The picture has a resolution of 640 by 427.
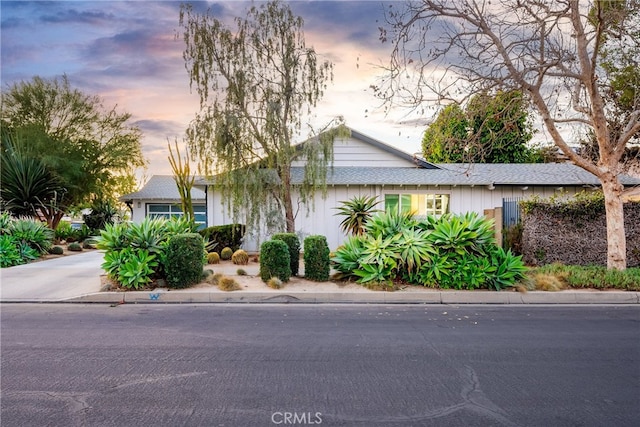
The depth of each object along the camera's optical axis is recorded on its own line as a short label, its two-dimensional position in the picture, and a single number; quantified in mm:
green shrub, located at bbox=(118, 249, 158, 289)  11438
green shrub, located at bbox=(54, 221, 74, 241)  26625
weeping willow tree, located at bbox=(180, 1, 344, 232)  16719
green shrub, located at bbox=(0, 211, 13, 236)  17953
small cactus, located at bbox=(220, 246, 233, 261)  17500
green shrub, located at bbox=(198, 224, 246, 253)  18141
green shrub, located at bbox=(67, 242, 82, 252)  23734
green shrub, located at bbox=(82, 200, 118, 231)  29422
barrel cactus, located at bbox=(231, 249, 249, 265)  16422
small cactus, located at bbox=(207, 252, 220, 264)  16562
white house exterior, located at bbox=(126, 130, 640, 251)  19750
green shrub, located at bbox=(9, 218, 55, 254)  18448
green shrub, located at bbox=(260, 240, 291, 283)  12109
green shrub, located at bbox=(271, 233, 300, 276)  13203
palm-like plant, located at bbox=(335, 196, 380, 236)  17250
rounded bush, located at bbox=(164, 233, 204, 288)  11602
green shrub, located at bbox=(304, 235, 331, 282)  12484
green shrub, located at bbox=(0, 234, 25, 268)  16484
